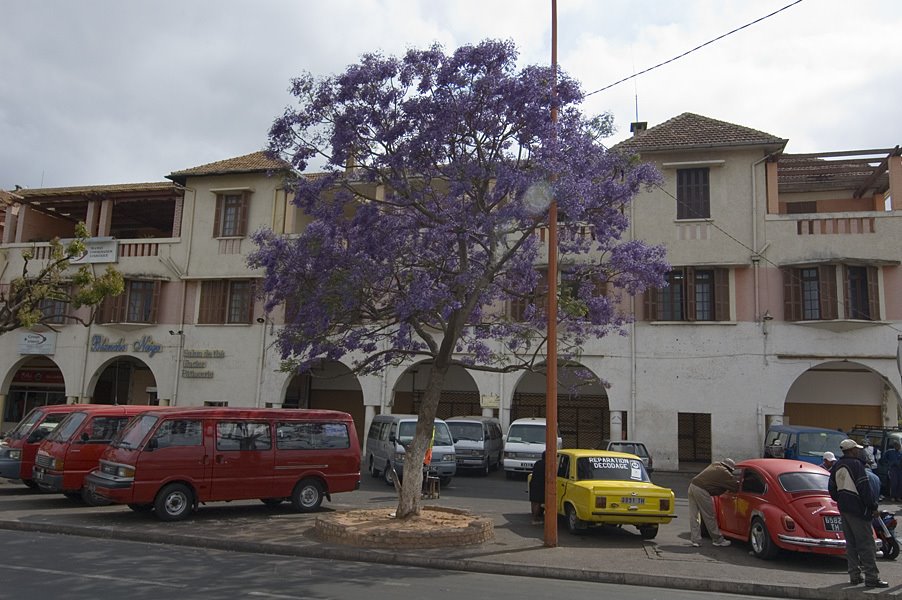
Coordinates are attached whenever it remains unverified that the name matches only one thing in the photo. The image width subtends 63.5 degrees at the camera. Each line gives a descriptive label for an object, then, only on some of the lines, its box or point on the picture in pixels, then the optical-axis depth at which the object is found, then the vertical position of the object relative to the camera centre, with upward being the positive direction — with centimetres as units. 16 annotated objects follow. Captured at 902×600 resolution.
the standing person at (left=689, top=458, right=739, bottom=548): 1248 -144
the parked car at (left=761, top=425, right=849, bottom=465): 1908 -81
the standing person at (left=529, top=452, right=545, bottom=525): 1392 -165
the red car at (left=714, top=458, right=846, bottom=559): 1070 -151
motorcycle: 1131 -184
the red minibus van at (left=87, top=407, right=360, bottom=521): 1338 -129
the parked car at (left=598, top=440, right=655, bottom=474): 2173 -122
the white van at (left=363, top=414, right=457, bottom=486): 2025 -135
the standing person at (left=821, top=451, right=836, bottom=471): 1221 -78
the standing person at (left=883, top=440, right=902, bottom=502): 1797 -134
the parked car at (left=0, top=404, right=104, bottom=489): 1686 -127
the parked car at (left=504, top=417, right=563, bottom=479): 2212 -128
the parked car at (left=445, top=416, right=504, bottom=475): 2319 -131
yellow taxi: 1242 -150
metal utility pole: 1161 -2
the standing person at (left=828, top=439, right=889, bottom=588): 936 -124
